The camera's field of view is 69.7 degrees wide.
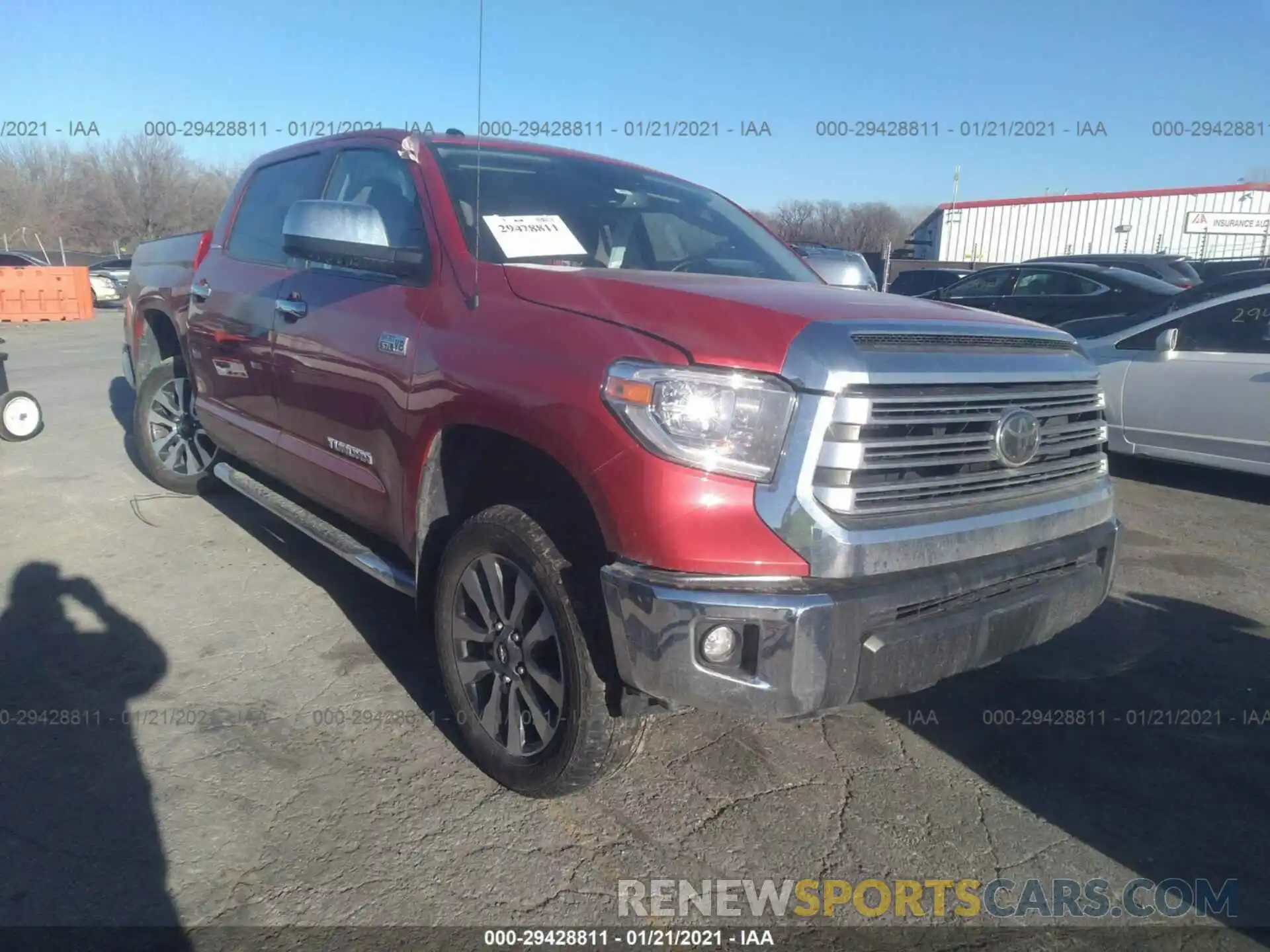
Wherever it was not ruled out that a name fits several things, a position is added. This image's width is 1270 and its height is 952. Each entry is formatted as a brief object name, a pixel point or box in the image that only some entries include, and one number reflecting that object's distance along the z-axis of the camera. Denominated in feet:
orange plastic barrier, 69.62
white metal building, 123.65
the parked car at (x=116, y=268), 84.07
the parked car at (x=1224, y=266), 59.11
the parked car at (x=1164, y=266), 48.05
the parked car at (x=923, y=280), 58.08
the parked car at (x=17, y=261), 77.97
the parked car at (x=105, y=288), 82.02
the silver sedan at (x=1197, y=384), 19.72
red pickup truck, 7.32
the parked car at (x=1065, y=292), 32.48
